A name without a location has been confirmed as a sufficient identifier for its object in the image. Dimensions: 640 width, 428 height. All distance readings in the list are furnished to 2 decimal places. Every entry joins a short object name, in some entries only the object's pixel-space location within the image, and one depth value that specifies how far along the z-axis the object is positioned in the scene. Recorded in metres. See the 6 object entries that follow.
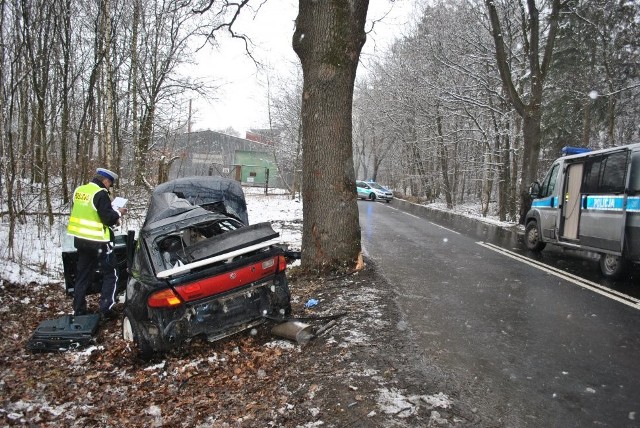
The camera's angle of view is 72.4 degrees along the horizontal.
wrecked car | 4.64
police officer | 6.21
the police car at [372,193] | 35.72
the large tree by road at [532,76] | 16.66
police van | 7.52
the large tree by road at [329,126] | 7.20
